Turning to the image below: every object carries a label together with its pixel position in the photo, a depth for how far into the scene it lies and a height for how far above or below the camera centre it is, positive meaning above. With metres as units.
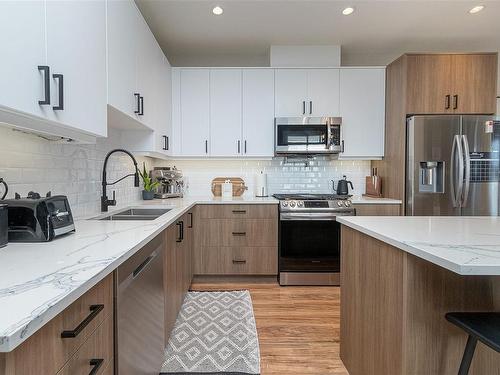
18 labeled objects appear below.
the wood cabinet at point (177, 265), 1.81 -0.58
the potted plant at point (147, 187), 3.09 -0.04
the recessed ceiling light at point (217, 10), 2.66 +1.52
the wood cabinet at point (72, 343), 0.56 -0.35
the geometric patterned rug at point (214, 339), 1.77 -1.04
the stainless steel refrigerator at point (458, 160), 2.90 +0.22
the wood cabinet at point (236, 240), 3.12 -0.58
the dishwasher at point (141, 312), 1.03 -0.52
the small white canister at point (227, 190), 3.47 -0.08
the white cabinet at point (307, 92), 3.39 +1.02
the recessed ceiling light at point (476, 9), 2.69 +1.55
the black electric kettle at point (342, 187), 3.47 -0.05
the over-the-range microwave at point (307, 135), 3.28 +0.52
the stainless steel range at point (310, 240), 3.06 -0.57
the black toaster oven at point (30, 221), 1.11 -0.14
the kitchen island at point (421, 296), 1.13 -0.45
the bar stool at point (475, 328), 0.94 -0.47
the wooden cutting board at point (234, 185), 3.67 -0.02
